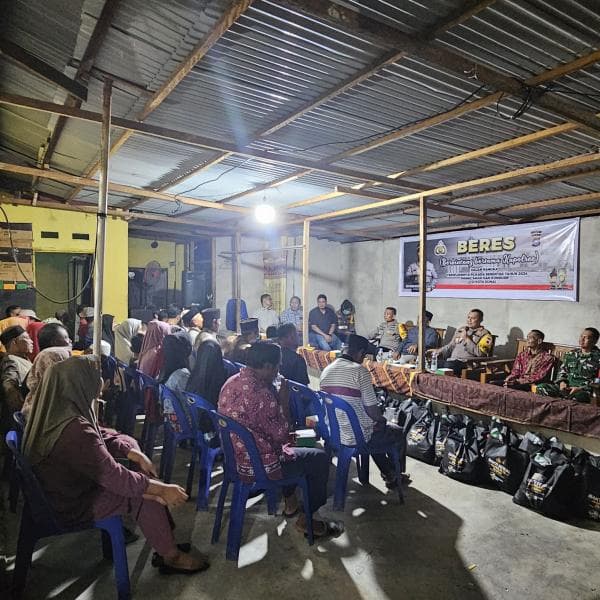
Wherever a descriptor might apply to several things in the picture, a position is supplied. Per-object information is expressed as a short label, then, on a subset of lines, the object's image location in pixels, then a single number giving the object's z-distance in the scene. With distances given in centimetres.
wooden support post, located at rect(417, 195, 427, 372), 606
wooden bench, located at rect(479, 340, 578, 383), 593
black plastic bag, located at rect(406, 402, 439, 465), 490
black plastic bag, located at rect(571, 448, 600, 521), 373
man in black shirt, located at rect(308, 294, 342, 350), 1005
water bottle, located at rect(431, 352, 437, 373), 625
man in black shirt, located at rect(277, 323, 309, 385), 491
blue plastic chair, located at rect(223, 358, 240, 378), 518
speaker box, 1184
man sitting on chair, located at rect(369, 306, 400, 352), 909
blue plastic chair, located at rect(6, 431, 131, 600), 250
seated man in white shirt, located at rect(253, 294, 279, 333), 1071
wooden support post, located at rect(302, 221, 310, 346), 817
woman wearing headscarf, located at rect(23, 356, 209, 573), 247
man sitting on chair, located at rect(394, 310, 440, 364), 865
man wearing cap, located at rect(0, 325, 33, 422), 379
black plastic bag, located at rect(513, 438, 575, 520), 375
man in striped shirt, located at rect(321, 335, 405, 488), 392
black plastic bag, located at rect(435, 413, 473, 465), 477
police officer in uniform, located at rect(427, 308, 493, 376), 720
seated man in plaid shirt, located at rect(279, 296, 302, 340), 1022
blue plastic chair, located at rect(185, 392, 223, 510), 380
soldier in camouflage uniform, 575
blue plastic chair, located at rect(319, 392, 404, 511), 388
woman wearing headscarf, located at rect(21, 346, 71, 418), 344
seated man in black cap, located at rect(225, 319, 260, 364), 545
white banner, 761
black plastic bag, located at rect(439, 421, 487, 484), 437
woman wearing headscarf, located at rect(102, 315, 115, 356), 745
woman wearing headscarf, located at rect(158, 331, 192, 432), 442
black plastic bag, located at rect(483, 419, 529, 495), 415
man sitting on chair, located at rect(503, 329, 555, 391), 608
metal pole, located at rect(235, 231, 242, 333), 999
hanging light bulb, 653
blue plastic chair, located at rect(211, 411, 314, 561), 304
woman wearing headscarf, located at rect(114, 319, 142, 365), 657
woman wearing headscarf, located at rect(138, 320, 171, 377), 502
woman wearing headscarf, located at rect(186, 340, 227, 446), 430
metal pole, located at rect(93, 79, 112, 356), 346
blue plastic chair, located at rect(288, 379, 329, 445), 418
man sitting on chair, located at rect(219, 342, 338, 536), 314
